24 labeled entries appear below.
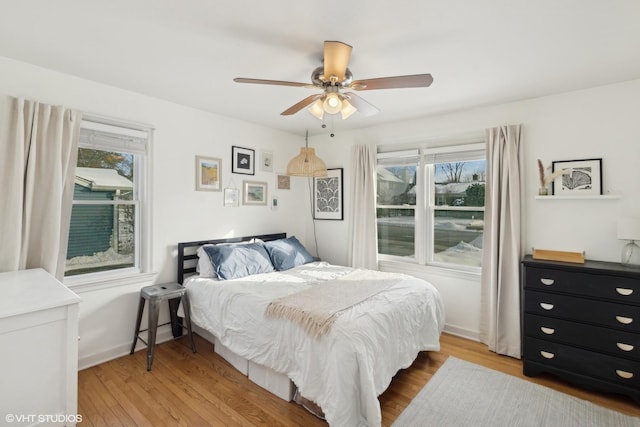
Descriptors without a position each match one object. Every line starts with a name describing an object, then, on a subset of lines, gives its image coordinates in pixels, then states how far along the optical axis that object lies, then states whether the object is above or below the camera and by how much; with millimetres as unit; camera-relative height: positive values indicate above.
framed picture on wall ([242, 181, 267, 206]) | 3926 +301
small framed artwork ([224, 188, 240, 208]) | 3703 +225
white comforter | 1829 -888
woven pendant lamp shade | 3158 +530
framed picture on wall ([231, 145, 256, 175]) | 3764 +703
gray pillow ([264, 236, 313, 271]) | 3557 -471
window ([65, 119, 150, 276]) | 2719 +134
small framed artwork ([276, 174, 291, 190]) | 4379 +499
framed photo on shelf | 2662 +361
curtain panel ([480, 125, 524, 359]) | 2957 -238
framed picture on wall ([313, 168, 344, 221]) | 4332 +289
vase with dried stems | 2846 +349
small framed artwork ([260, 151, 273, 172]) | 4121 +753
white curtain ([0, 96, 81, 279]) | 2211 +250
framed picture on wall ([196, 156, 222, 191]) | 3400 +479
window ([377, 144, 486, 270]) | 3401 +139
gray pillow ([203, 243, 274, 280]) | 3092 -487
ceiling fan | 1778 +849
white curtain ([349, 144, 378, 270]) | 3916 +107
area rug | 2047 -1378
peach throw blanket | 2051 -663
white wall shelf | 2551 +184
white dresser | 1462 -729
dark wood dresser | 2225 -835
